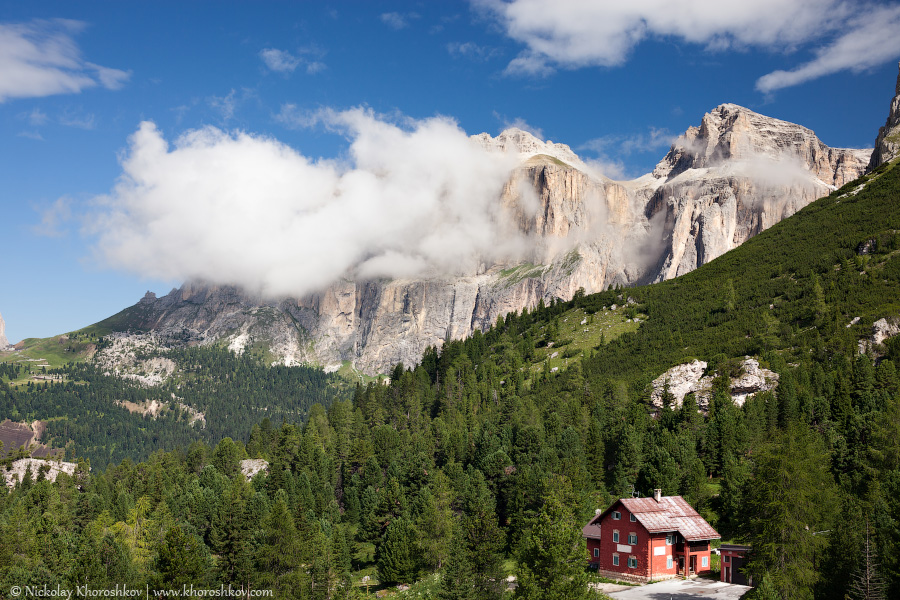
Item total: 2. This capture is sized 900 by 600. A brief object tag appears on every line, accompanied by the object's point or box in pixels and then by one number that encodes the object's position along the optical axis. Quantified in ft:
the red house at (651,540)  242.58
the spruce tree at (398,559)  282.36
